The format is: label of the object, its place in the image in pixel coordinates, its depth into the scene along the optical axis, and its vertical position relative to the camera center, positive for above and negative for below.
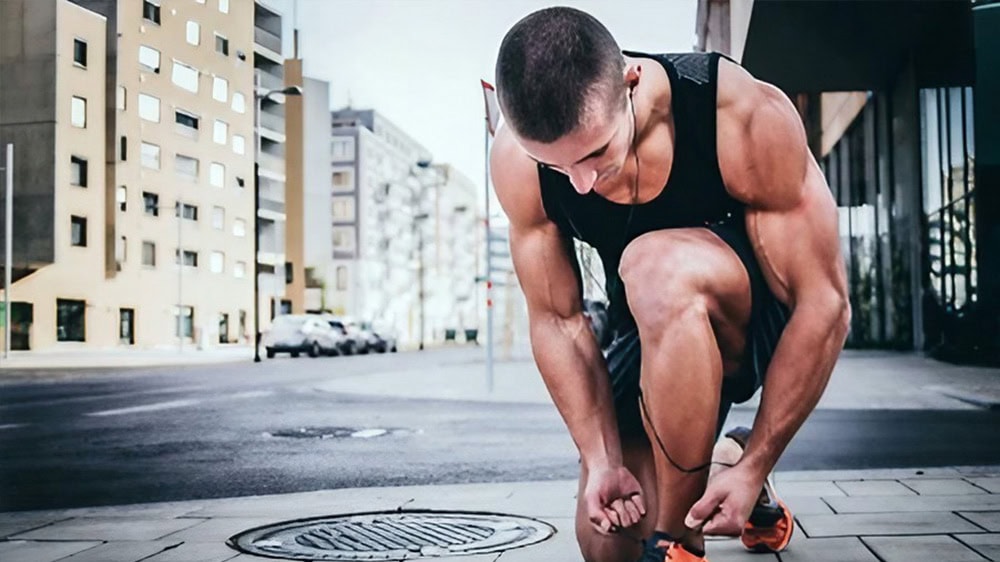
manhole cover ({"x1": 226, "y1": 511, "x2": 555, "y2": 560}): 2.16 -0.46
